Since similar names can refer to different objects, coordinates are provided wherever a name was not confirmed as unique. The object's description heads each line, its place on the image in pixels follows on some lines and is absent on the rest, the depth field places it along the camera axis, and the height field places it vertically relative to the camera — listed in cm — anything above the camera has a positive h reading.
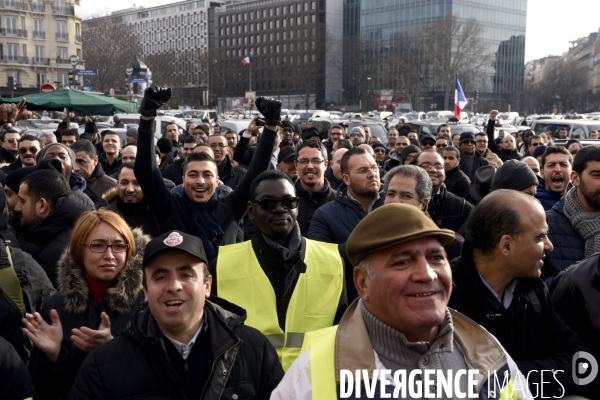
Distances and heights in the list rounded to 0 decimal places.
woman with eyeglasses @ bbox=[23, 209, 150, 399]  313 -98
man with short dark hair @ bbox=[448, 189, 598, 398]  307 -83
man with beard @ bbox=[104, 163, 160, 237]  591 -80
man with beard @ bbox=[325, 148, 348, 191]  798 -68
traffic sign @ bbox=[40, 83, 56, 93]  1666 +69
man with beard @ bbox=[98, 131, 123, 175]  1004 -55
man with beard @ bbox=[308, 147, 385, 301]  506 -69
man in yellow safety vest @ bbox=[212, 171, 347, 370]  362 -94
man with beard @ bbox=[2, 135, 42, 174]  862 -50
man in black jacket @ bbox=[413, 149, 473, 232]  573 -79
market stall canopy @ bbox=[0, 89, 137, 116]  1305 +24
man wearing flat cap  215 -71
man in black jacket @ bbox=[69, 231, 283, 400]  278 -102
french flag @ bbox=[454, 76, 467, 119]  2109 +51
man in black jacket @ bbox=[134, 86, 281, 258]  496 -63
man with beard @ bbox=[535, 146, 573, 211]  612 -55
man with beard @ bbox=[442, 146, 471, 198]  798 -72
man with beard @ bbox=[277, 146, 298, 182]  776 -57
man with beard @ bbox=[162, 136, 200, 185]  899 -78
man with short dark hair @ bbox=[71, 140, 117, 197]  768 -66
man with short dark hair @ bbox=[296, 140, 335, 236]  630 -67
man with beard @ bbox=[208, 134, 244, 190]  888 -68
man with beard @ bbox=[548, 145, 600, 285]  441 -70
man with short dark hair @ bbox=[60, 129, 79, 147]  1074 -37
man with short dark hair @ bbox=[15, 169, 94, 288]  464 -72
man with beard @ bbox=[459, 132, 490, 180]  1089 -67
